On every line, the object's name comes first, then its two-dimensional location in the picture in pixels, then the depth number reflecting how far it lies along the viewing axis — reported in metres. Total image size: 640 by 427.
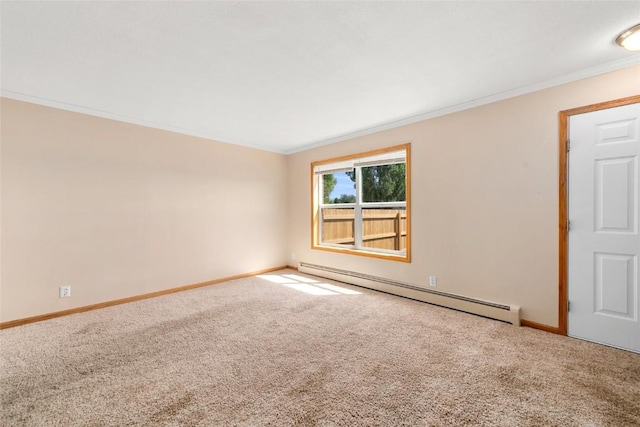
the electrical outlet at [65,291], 3.09
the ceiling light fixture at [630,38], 1.84
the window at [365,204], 3.92
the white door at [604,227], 2.25
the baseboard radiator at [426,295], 2.85
